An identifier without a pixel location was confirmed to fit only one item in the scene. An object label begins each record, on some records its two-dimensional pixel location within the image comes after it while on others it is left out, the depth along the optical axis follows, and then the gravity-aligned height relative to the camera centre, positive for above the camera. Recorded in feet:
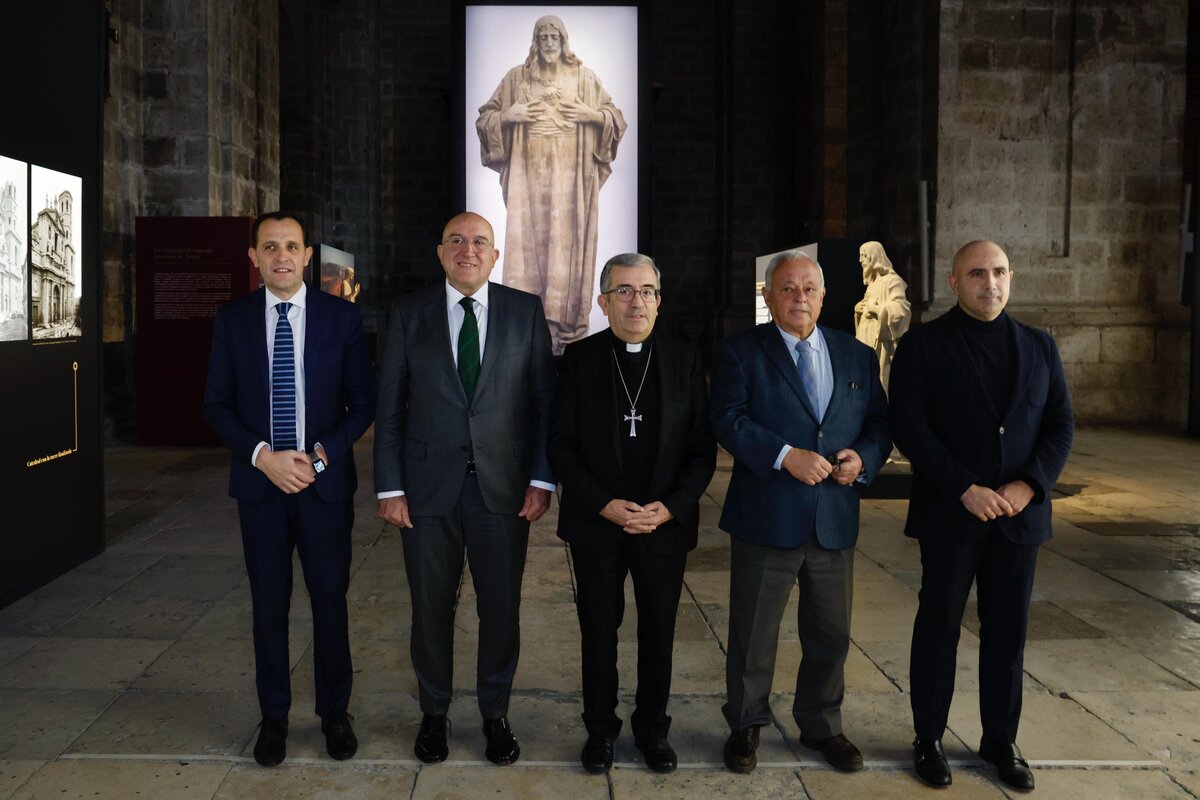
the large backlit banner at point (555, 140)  36.52 +6.81
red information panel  31.53 +1.06
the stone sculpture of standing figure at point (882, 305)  24.76 +1.00
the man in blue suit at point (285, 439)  10.11 -0.88
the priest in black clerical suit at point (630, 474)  9.82 -1.13
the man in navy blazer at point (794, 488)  9.83 -1.24
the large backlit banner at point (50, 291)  15.37 +0.71
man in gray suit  10.12 -1.00
